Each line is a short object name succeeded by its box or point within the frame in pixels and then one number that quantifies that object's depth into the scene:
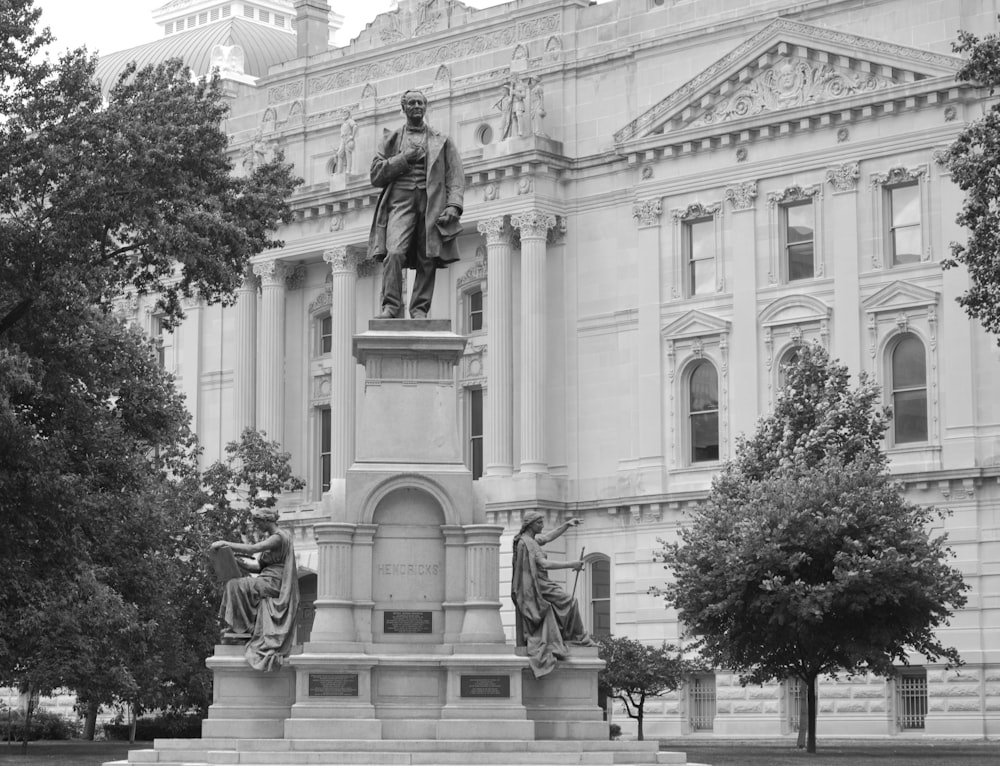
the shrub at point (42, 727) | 67.69
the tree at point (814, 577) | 43.94
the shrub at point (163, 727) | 60.53
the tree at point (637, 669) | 55.12
